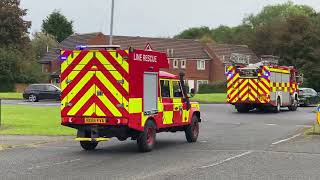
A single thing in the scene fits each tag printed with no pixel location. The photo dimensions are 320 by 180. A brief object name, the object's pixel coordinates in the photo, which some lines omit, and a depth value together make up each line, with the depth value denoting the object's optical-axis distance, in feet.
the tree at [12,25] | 257.96
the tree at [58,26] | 416.05
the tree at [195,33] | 430.20
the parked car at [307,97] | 142.51
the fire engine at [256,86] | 113.19
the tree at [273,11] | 374.49
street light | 102.61
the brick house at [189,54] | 279.24
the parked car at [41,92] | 159.88
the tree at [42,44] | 363.97
